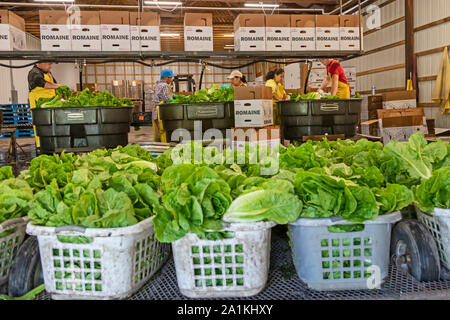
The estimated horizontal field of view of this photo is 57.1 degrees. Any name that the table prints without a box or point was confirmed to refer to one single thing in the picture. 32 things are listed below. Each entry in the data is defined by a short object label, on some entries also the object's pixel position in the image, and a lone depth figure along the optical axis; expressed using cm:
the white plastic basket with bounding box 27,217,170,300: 115
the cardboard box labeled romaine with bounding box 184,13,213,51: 345
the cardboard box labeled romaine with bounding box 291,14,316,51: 365
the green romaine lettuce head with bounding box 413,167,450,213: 127
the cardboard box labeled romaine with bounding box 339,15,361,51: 374
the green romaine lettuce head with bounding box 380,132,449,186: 156
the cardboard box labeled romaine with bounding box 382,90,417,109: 816
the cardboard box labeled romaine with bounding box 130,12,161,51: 339
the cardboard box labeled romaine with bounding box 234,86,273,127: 383
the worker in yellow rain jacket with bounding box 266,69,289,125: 629
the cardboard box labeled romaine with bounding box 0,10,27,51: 319
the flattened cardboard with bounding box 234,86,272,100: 389
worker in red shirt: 555
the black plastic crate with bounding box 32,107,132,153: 317
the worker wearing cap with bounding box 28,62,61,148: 514
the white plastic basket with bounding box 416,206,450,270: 126
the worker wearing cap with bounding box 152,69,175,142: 634
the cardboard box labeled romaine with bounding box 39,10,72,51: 326
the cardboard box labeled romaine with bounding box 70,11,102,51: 330
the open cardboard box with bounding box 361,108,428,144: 493
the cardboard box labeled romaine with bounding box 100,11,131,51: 336
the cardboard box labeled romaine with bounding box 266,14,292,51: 360
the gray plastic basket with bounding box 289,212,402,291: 121
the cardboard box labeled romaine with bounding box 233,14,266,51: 356
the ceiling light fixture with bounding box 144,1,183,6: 973
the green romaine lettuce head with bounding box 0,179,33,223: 134
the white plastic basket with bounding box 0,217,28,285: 130
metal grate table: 118
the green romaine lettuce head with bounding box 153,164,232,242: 114
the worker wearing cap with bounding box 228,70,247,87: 639
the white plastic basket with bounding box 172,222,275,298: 118
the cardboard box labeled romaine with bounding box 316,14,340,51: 366
